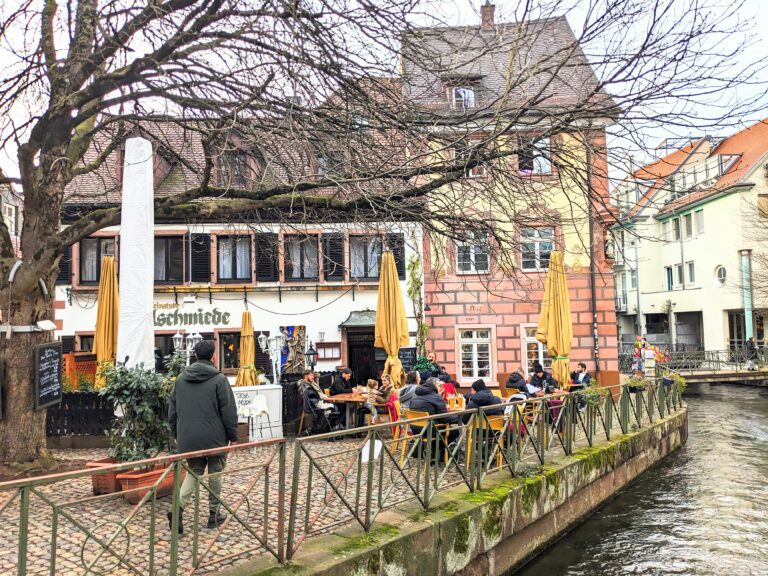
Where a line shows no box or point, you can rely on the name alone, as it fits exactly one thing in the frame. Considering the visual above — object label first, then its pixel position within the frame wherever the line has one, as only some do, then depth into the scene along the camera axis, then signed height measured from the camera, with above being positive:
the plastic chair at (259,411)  10.34 -1.24
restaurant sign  19.48 +0.64
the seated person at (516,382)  10.98 -0.92
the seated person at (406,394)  9.91 -1.00
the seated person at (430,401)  8.49 -0.95
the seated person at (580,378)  13.75 -1.17
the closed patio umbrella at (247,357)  13.49 -0.45
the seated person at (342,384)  12.77 -1.04
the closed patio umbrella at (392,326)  11.98 +0.14
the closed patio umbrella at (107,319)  12.59 +0.44
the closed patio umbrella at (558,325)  13.02 +0.09
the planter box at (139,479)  5.96 -1.37
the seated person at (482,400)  8.37 -0.95
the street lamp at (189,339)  15.88 -0.02
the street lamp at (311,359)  18.20 -0.71
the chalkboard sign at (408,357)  18.53 -0.73
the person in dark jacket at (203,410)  5.54 -0.65
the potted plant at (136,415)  6.77 -0.84
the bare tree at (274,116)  7.29 +2.89
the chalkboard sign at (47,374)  8.20 -0.44
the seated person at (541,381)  12.63 -1.10
